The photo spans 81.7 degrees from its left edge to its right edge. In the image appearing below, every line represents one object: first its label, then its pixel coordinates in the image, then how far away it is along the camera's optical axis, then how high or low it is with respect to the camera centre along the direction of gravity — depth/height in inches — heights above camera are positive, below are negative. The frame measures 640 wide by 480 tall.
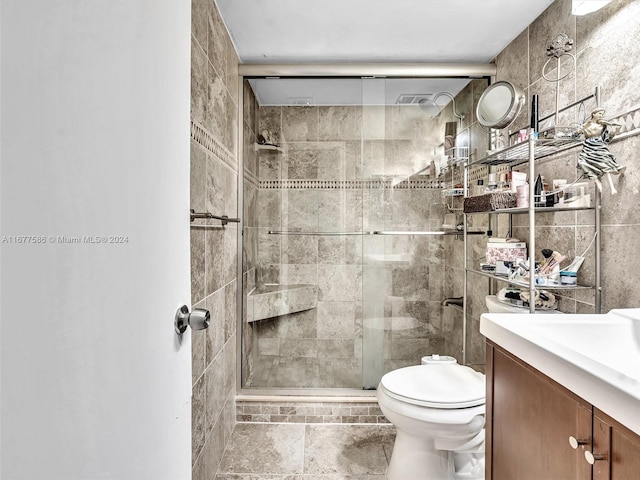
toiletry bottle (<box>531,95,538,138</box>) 61.2 +20.5
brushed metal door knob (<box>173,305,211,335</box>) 27.2 -6.2
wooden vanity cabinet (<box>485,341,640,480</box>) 26.9 -16.9
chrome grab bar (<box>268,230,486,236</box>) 91.0 +1.2
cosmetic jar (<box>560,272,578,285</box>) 57.2 -6.2
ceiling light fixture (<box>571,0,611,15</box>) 52.4 +33.5
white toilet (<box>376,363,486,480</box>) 58.1 -29.1
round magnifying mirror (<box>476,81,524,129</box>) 72.6 +27.3
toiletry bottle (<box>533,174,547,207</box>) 60.7 +7.2
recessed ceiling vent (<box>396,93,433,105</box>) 92.4 +34.6
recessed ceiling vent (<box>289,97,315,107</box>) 95.5 +35.2
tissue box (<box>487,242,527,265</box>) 70.0 -2.6
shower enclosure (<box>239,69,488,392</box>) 92.7 +3.5
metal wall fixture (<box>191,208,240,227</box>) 54.8 +3.5
